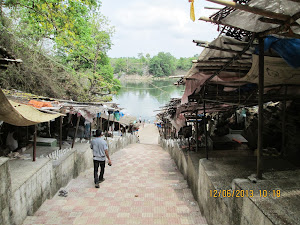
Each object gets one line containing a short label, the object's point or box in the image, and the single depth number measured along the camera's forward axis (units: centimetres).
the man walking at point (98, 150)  586
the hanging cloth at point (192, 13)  197
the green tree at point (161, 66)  7481
